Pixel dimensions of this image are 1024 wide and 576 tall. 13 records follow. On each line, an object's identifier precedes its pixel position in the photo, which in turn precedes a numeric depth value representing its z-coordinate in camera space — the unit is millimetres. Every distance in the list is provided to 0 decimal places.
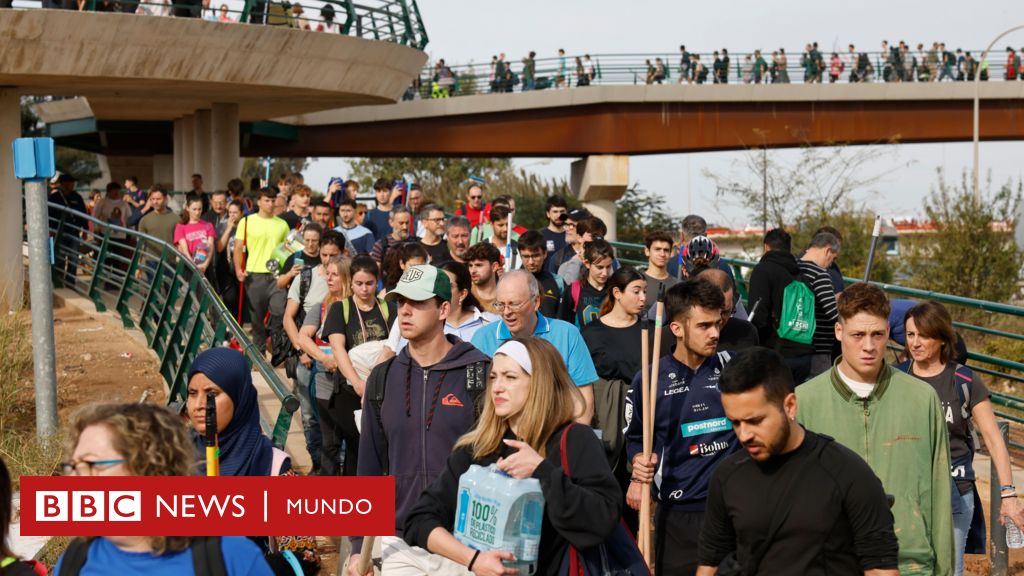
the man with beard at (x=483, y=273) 9164
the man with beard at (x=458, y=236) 11680
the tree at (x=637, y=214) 47000
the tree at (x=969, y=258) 29703
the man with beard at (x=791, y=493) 4473
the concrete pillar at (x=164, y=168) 44344
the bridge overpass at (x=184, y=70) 19500
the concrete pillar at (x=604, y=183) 42469
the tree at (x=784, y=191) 41938
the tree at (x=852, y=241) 36000
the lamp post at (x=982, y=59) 43938
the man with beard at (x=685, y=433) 6148
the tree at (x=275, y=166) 74481
